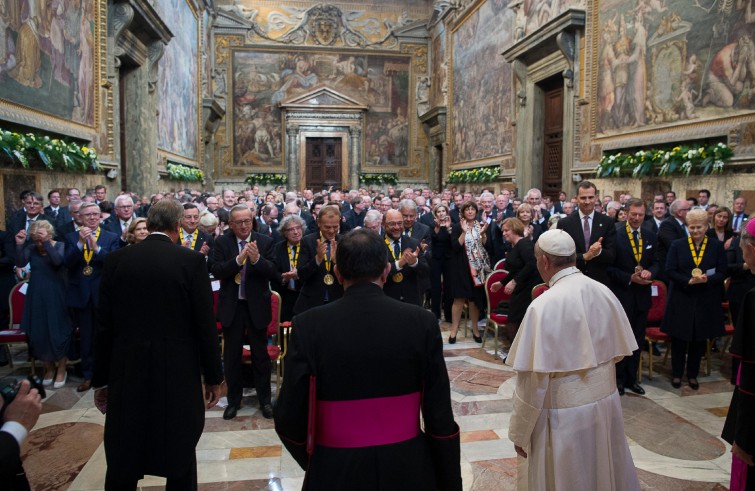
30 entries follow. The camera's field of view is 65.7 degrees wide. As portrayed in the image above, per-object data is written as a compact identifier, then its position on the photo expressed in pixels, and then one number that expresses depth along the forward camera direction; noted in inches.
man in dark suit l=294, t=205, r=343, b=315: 205.5
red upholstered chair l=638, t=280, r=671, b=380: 257.1
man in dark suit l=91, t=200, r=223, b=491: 123.2
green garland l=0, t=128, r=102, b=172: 305.7
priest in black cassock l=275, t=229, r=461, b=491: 84.8
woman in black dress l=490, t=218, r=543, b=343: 265.6
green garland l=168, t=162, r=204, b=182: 681.0
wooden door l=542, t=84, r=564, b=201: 620.8
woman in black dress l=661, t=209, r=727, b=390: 230.7
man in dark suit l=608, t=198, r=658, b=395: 229.9
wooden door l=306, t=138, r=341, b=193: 1106.7
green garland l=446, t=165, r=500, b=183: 744.9
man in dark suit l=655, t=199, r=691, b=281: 290.0
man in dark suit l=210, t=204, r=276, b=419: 202.8
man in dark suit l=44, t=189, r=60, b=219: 335.3
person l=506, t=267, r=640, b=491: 114.3
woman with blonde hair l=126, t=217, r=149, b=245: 209.6
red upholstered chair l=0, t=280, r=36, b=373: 240.7
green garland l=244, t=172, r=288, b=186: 1058.1
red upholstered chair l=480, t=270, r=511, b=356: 283.7
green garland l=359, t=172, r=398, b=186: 1092.5
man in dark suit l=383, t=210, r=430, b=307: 220.7
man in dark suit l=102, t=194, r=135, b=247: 279.7
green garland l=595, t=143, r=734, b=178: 368.8
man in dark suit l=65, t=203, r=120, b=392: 235.9
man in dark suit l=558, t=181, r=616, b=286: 230.5
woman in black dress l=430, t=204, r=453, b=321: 326.0
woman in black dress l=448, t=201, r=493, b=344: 312.2
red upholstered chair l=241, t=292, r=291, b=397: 220.4
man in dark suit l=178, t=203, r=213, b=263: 269.6
